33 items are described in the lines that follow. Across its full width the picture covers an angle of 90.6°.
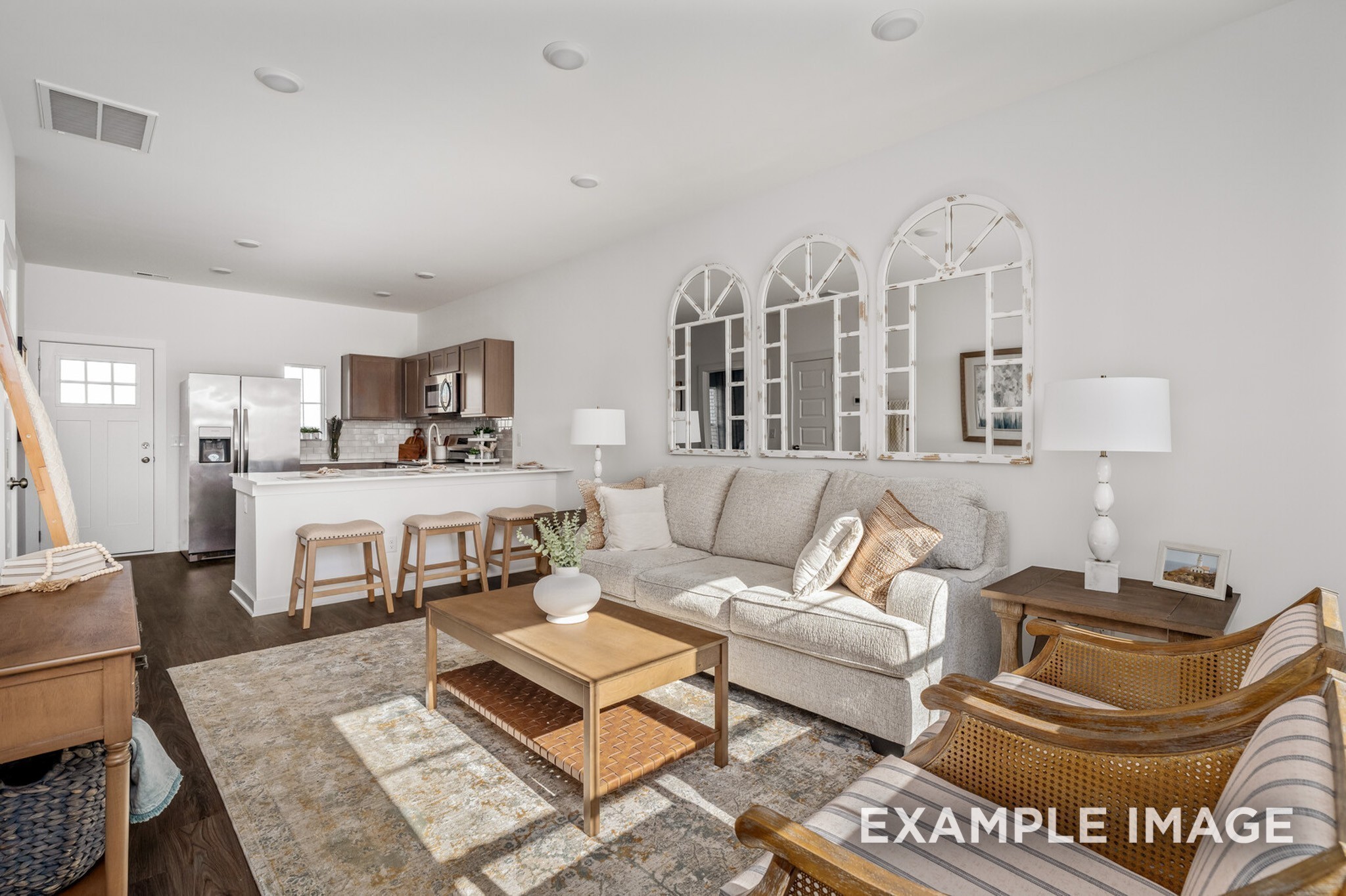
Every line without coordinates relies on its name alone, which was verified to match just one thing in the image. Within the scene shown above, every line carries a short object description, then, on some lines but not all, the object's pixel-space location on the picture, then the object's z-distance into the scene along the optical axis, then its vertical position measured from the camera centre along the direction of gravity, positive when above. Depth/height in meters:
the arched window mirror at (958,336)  3.04 +0.52
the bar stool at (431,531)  4.59 -0.60
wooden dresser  1.33 -0.50
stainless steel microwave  6.77 +0.55
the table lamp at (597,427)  4.64 +0.13
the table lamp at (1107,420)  2.30 +0.08
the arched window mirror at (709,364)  4.25 +0.54
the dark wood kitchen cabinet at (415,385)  7.34 +0.71
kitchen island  4.36 -0.43
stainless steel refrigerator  6.20 +0.04
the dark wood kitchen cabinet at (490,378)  6.31 +0.66
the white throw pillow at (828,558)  2.81 -0.48
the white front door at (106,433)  6.04 +0.16
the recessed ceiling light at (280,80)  2.74 +1.54
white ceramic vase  2.50 -0.56
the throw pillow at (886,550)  2.68 -0.43
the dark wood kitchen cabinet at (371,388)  7.35 +0.67
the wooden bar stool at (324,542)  4.09 -0.60
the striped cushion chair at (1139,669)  1.41 -0.62
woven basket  1.50 -0.87
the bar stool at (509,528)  4.95 -0.62
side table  2.10 -0.56
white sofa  2.46 -0.65
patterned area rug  1.80 -1.13
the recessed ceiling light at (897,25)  2.40 +1.54
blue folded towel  1.75 -0.89
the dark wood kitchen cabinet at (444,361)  6.80 +0.90
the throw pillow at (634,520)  3.92 -0.44
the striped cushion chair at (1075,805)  0.72 -0.63
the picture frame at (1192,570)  2.33 -0.46
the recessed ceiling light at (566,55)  2.57 +1.54
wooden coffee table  2.02 -0.77
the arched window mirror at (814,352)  3.64 +0.53
